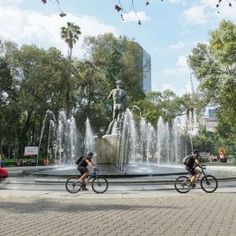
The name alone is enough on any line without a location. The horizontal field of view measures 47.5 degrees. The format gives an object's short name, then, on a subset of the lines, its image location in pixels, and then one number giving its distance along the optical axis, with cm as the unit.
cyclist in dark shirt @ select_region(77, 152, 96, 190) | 978
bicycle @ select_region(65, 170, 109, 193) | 969
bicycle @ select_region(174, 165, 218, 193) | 962
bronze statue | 1598
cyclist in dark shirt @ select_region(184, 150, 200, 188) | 981
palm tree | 3586
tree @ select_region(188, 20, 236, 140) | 2523
